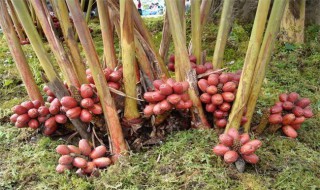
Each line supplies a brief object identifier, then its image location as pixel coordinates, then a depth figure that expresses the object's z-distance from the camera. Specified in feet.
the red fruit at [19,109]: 5.25
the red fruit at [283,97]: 5.24
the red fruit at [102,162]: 4.76
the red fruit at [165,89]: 4.57
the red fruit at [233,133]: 4.38
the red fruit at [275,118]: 5.12
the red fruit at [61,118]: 5.15
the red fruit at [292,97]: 5.23
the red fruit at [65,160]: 4.66
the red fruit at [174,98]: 4.59
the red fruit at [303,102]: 5.19
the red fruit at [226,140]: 4.35
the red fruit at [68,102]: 4.71
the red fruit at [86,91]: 4.69
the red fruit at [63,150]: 4.65
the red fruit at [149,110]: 4.78
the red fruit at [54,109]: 5.10
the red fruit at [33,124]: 5.30
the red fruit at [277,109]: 5.14
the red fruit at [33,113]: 5.26
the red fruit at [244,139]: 4.35
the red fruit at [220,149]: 4.41
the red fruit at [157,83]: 4.76
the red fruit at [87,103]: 4.68
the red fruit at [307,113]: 5.16
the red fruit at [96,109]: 4.77
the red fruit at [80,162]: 4.67
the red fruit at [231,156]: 4.31
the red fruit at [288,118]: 5.15
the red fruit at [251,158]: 4.39
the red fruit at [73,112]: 4.74
